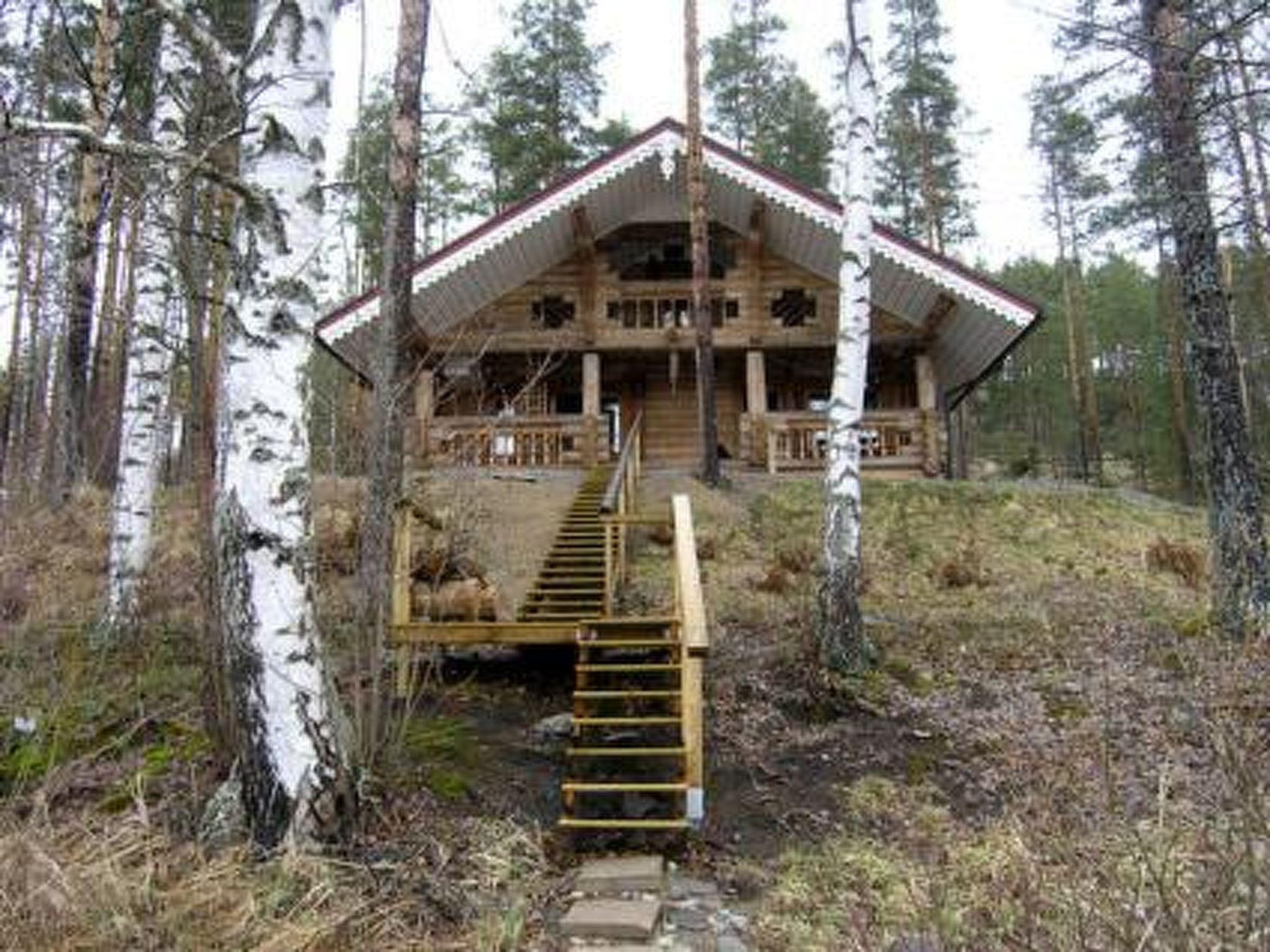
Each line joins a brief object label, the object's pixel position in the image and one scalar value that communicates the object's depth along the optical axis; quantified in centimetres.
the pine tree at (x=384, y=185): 741
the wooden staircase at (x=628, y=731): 586
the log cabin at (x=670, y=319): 1563
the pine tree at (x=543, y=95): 2470
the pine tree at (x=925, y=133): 2591
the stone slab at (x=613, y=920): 430
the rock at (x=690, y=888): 497
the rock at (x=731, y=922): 450
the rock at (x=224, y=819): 420
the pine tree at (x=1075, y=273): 2628
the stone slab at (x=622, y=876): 494
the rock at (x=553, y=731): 718
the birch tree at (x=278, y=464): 432
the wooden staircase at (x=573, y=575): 884
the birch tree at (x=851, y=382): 818
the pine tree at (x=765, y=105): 2692
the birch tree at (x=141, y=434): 822
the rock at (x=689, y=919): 452
